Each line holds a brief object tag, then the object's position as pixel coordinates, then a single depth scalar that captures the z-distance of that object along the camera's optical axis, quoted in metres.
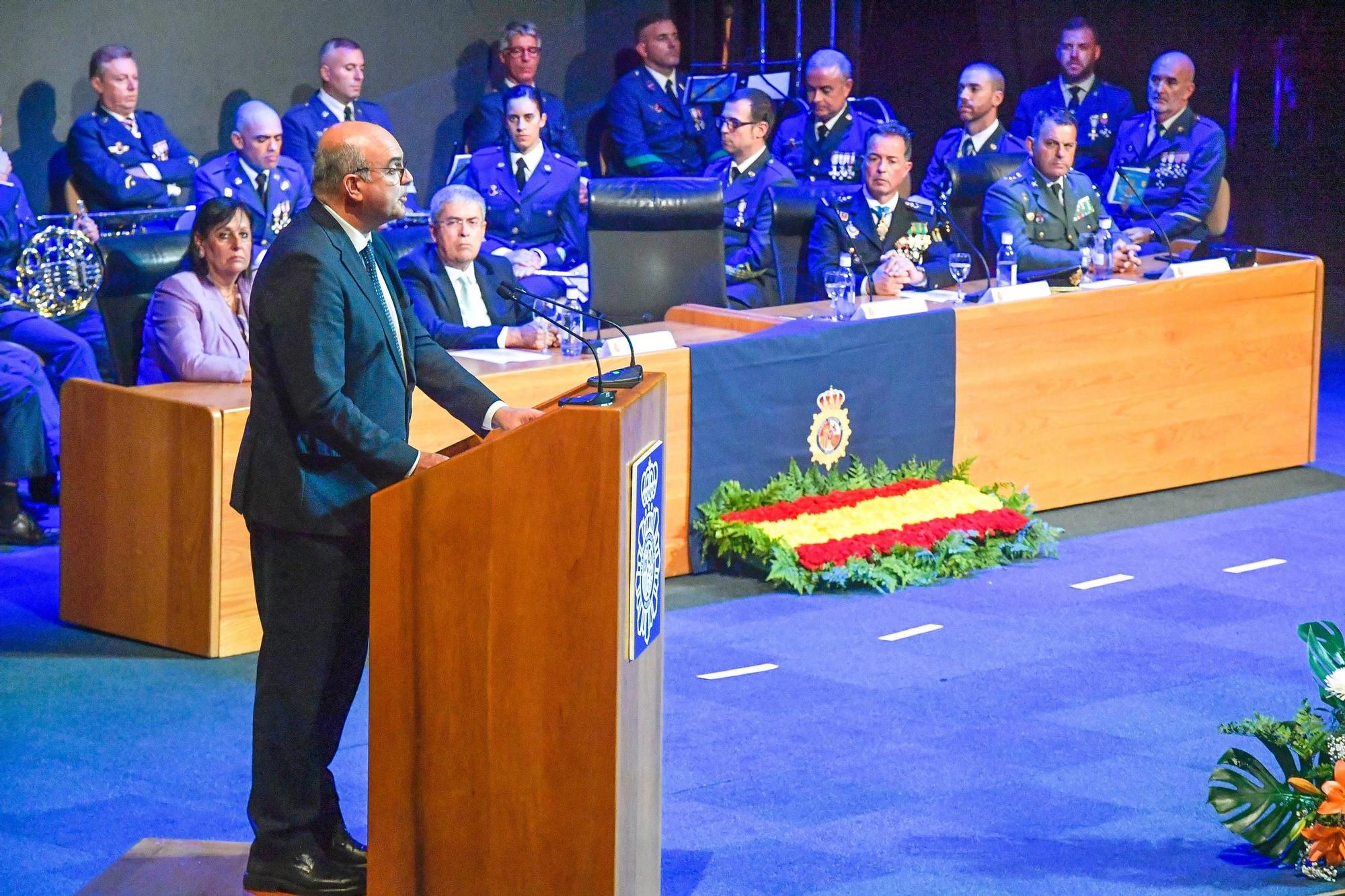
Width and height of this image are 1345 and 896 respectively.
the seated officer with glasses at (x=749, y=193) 13.33
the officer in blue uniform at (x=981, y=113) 16.09
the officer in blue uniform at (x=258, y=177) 13.24
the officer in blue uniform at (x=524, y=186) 14.89
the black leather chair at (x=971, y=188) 14.17
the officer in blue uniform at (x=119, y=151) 14.20
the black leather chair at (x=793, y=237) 12.88
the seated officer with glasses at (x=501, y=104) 16.37
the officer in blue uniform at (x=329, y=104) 15.04
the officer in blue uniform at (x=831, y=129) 15.95
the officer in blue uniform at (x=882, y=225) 12.48
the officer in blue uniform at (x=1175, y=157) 16.72
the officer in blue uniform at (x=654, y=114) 17.14
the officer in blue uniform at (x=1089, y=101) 17.87
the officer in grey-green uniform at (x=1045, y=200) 13.02
